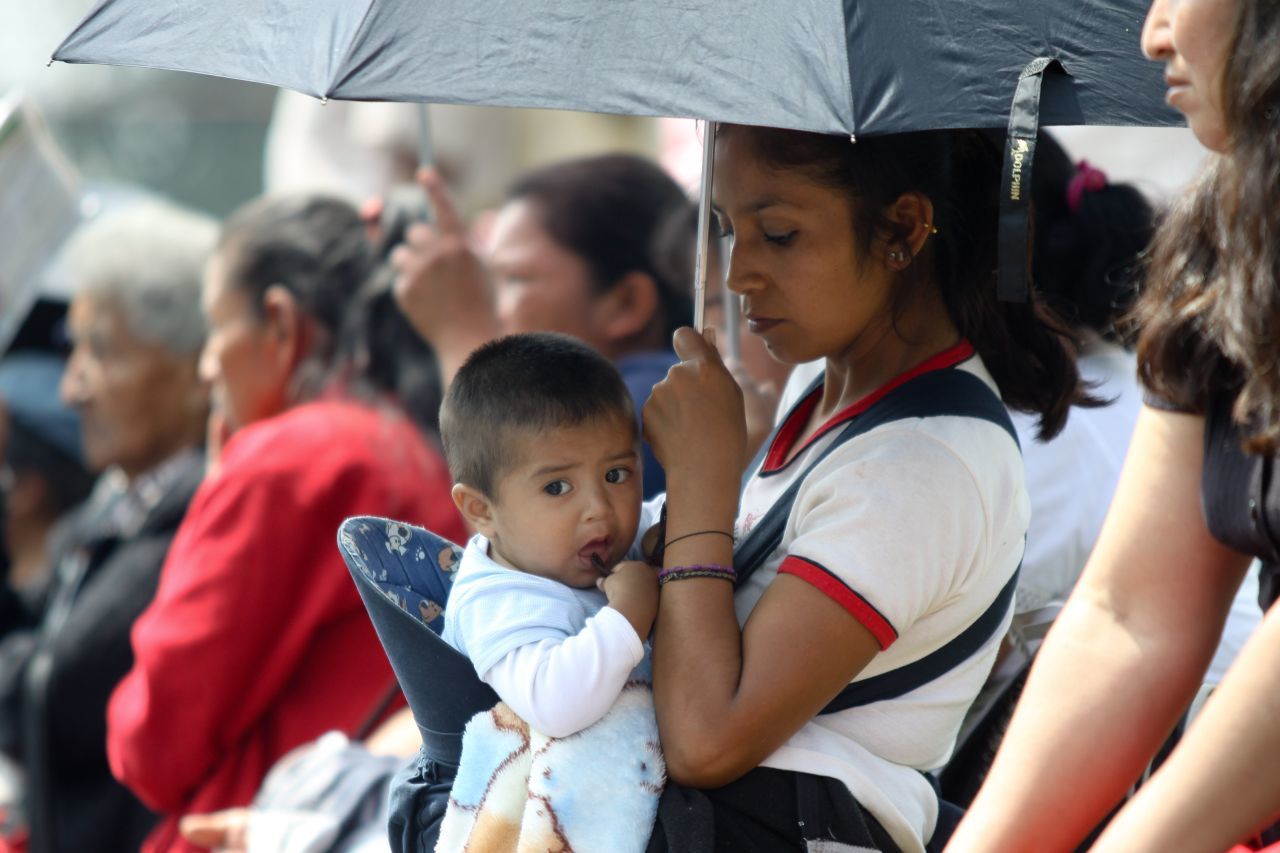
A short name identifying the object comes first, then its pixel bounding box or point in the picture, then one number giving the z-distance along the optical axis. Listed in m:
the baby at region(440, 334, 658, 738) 4.39
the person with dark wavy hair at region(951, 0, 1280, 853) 4.16
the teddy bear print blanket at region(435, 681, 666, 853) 4.35
